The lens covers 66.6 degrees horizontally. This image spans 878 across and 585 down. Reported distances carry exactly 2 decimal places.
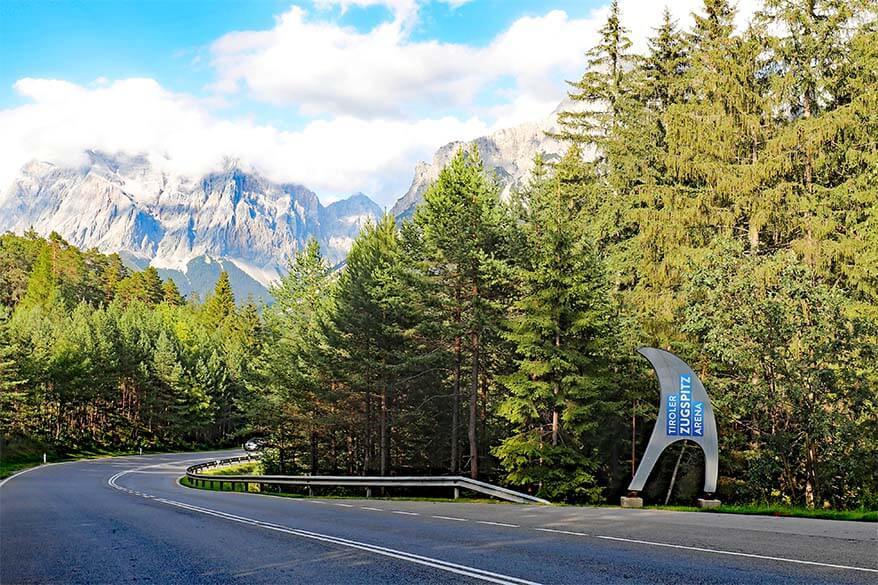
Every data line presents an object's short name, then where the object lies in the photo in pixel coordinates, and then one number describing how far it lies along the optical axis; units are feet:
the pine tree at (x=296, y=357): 118.73
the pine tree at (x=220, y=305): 380.17
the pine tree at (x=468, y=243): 82.23
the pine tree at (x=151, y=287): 392.68
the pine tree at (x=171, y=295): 410.58
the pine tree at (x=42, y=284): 312.29
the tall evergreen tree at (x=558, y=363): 69.92
